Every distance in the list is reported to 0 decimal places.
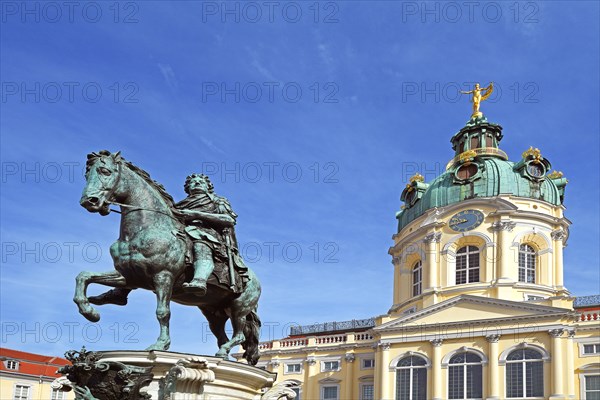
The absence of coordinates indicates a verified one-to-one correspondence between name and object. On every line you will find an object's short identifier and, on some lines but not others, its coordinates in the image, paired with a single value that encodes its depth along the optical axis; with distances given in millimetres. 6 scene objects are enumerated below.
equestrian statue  9016
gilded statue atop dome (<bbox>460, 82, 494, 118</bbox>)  61375
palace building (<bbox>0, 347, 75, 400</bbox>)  53750
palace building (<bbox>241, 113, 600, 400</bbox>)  44562
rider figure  9383
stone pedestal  8164
